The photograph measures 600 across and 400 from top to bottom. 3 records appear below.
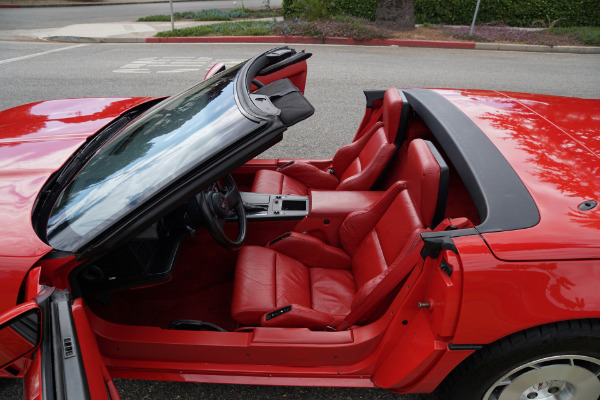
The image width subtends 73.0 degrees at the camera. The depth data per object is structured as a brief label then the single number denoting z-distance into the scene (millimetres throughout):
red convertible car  1431
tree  11539
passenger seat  2680
